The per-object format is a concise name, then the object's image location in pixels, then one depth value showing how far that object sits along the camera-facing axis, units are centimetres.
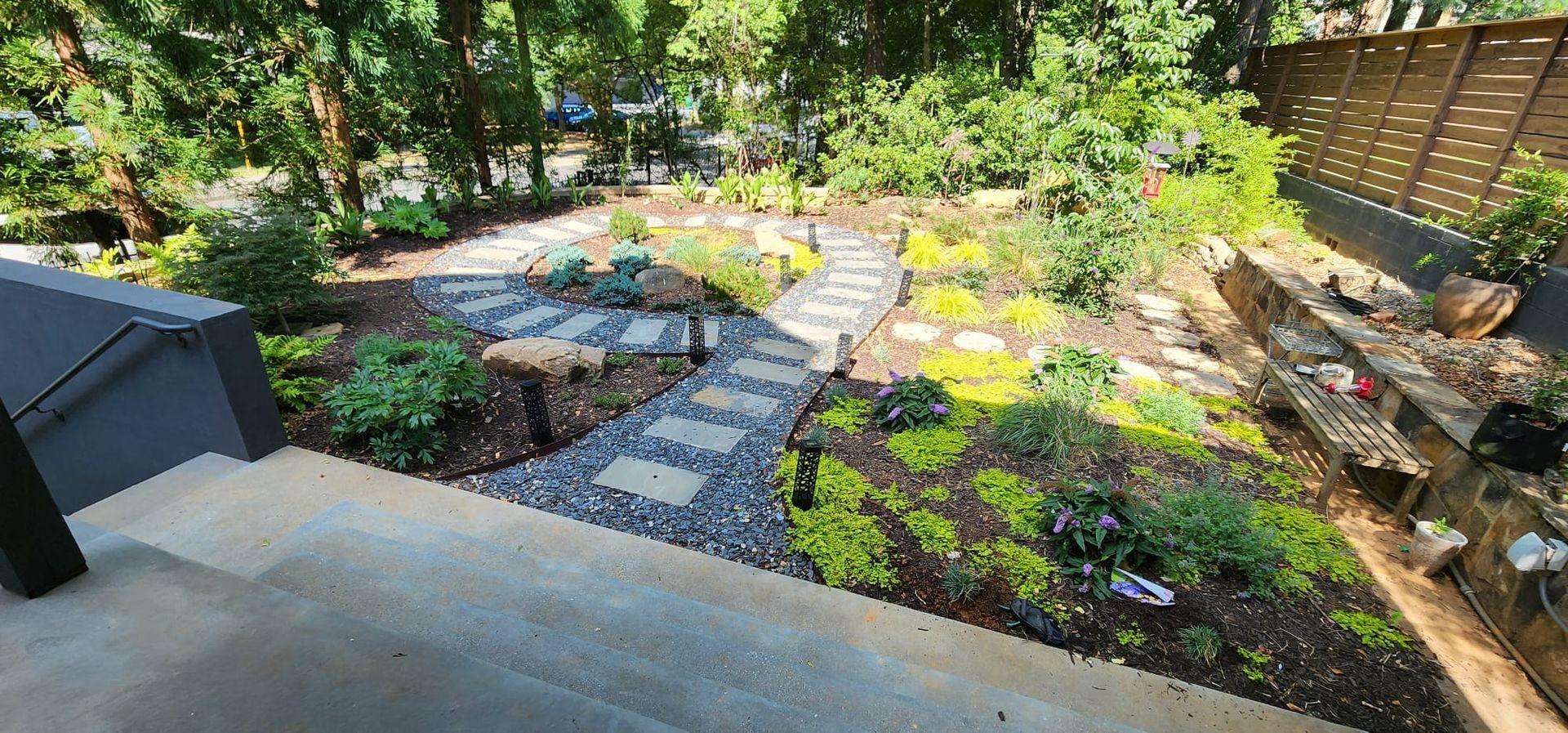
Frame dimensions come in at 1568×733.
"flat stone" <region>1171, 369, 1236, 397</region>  459
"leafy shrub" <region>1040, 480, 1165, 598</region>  272
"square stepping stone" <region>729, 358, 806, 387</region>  461
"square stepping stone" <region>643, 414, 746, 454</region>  377
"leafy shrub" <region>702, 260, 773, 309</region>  607
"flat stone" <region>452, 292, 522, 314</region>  576
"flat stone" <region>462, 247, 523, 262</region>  732
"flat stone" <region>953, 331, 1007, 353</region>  510
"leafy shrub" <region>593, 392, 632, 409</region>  411
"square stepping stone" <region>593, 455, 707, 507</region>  329
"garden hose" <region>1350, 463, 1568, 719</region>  230
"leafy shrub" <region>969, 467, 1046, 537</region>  307
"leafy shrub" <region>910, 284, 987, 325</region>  559
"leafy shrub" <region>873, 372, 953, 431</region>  388
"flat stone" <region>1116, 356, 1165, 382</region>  475
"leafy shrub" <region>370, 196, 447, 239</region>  766
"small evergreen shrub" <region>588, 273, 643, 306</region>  604
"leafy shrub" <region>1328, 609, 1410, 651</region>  249
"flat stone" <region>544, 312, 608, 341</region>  531
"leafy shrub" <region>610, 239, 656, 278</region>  661
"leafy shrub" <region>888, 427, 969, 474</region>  354
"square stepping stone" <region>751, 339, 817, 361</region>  501
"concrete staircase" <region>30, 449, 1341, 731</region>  158
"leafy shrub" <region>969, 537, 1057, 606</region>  269
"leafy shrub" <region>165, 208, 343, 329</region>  445
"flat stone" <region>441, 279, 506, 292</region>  628
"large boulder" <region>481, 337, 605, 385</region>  438
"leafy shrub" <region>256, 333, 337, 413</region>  372
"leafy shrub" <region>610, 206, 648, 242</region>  796
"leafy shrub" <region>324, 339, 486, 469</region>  336
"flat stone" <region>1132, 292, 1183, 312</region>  614
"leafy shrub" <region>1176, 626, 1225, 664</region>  236
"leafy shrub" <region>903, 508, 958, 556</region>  292
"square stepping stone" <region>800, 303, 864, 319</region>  580
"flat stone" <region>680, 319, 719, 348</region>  518
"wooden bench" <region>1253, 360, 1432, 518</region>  309
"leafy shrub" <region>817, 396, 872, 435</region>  396
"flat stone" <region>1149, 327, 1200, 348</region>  535
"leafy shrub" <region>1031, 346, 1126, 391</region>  440
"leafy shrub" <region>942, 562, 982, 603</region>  263
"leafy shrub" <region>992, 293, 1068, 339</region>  530
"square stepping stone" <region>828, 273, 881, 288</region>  664
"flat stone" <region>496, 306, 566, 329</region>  547
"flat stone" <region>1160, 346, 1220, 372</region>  496
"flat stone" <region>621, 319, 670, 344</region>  523
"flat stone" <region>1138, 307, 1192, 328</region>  577
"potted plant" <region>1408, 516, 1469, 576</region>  283
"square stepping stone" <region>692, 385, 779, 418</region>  417
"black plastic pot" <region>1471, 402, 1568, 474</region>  271
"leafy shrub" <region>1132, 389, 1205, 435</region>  402
